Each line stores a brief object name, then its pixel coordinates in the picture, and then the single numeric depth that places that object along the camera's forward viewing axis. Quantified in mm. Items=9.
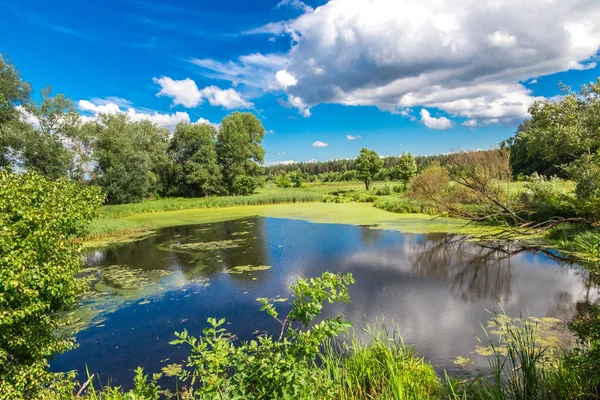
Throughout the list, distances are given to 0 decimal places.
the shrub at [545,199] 11312
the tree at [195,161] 31797
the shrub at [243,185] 32781
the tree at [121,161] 25078
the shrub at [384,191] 29172
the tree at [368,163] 36688
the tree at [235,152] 33281
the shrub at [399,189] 30781
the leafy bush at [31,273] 2770
